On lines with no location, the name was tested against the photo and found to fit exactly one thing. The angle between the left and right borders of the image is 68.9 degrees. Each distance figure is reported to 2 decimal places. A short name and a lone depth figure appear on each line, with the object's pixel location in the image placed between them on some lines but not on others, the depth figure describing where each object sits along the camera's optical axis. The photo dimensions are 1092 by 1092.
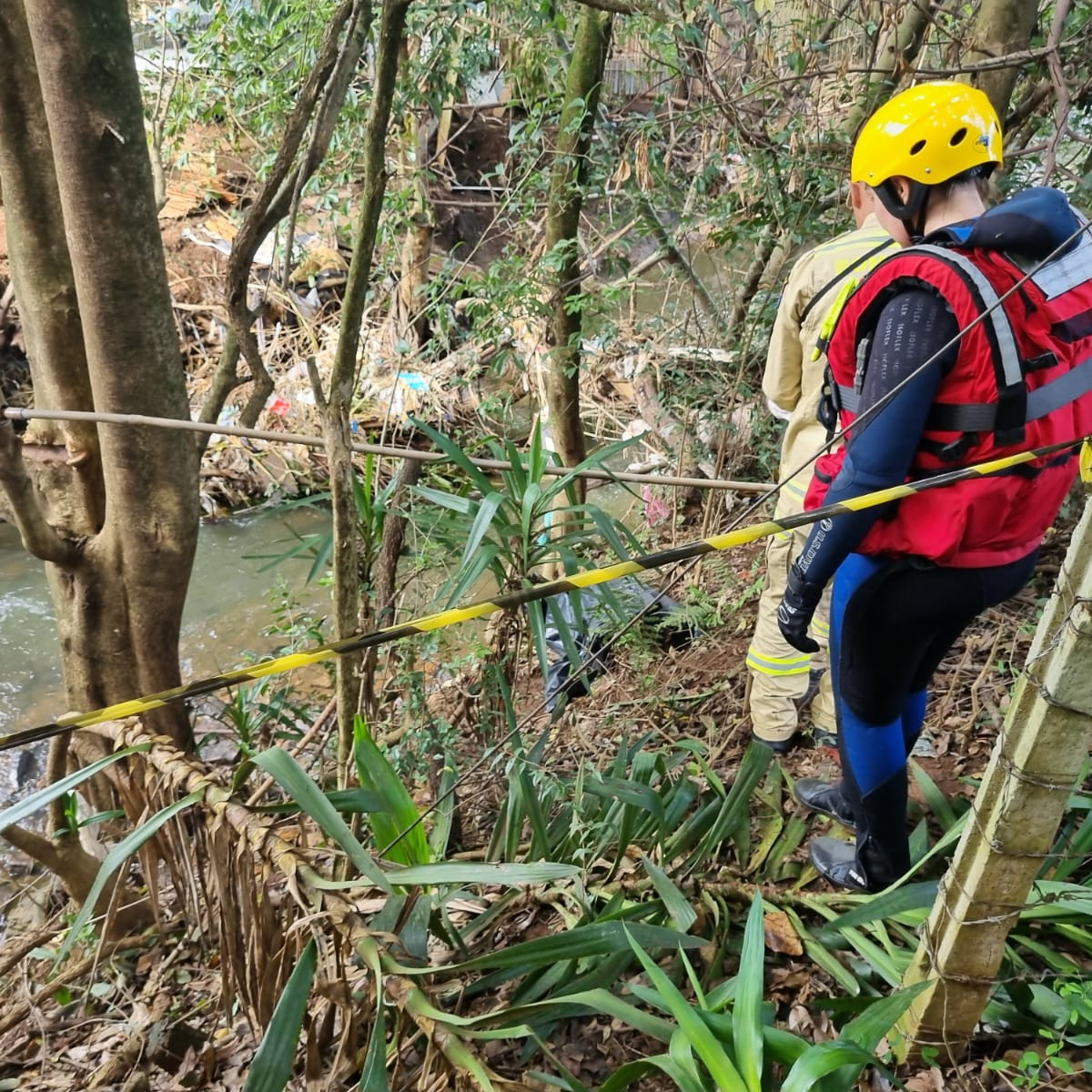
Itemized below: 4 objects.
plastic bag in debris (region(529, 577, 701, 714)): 1.96
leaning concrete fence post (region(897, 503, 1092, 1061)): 1.09
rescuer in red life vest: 1.34
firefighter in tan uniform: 2.06
